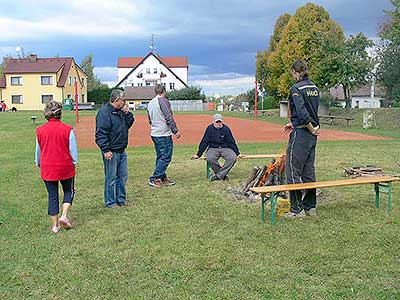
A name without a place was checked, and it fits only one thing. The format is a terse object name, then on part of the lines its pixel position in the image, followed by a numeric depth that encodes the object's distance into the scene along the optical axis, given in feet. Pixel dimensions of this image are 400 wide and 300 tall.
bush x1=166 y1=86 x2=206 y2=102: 238.68
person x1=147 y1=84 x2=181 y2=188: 28.89
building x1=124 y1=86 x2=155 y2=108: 261.85
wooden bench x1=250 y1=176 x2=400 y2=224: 20.47
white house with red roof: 281.33
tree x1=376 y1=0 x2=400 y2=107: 96.00
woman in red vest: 19.74
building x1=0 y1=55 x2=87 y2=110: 219.82
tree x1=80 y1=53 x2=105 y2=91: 313.26
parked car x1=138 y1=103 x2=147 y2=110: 223.79
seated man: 31.04
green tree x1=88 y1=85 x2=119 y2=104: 240.42
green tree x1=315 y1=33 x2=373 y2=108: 96.53
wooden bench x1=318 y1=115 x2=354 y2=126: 88.93
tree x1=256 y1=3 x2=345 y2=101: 121.70
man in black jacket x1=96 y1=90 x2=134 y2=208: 23.57
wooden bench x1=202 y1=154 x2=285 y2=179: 31.54
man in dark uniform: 20.74
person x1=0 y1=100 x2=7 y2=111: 192.79
